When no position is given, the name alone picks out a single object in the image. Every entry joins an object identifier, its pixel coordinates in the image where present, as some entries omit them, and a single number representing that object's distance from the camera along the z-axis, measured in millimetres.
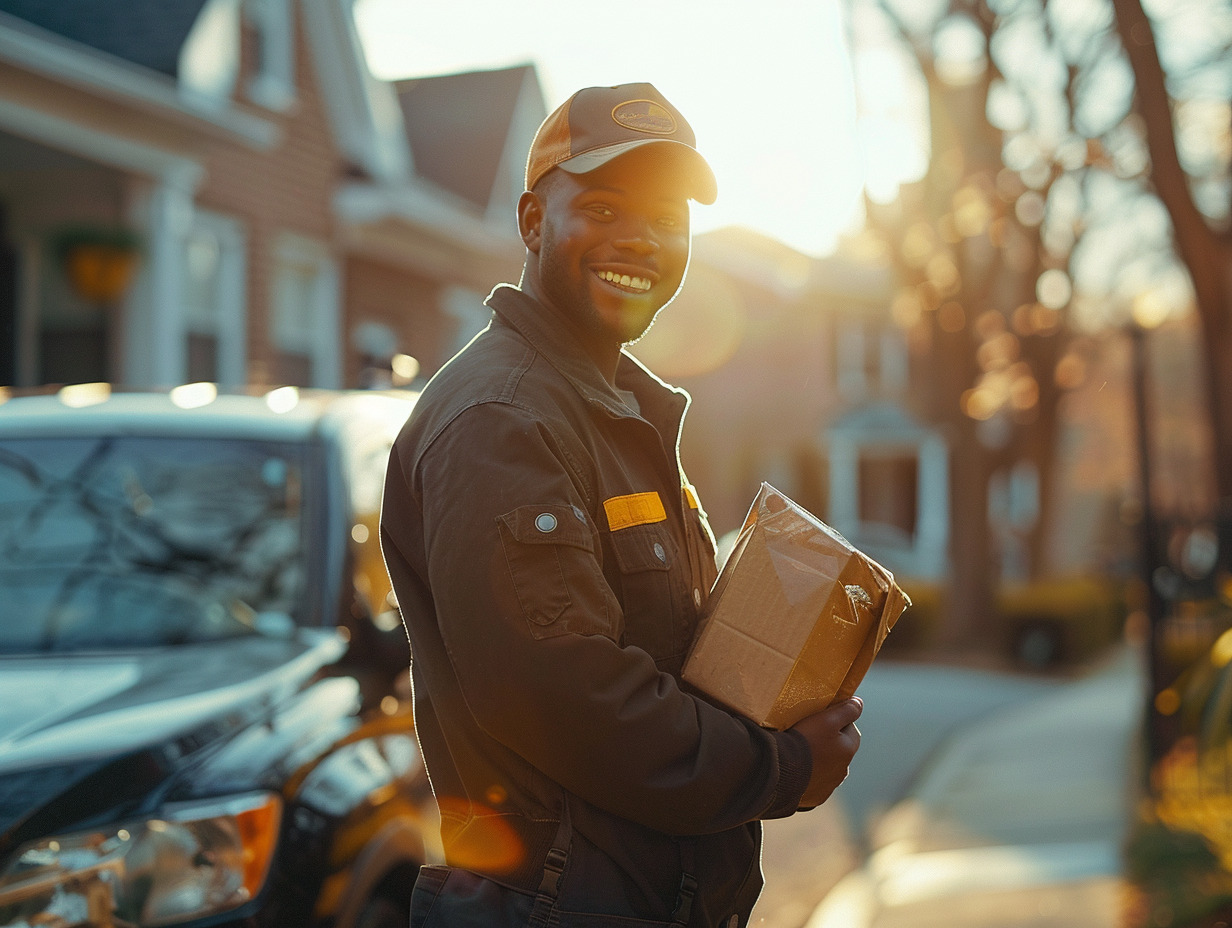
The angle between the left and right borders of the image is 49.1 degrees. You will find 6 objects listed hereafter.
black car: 2486
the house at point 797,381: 29406
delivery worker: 1806
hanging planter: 10297
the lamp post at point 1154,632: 6748
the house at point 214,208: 9789
